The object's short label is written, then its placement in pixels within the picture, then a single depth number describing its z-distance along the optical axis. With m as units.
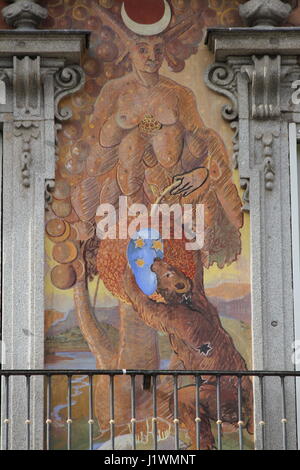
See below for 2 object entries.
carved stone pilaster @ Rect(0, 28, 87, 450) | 15.17
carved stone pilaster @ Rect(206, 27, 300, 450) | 15.24
